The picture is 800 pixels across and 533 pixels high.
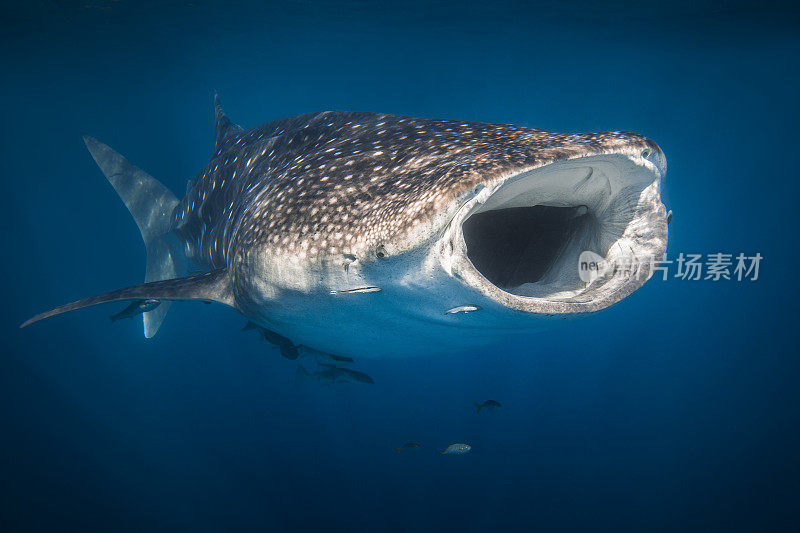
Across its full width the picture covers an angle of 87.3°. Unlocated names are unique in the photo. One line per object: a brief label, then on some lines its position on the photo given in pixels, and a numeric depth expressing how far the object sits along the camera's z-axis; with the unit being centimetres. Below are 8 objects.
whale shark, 177
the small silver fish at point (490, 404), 560
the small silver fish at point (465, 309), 194
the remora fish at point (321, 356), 448
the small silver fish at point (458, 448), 501
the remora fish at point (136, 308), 532
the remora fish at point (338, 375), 535
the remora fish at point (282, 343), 405
